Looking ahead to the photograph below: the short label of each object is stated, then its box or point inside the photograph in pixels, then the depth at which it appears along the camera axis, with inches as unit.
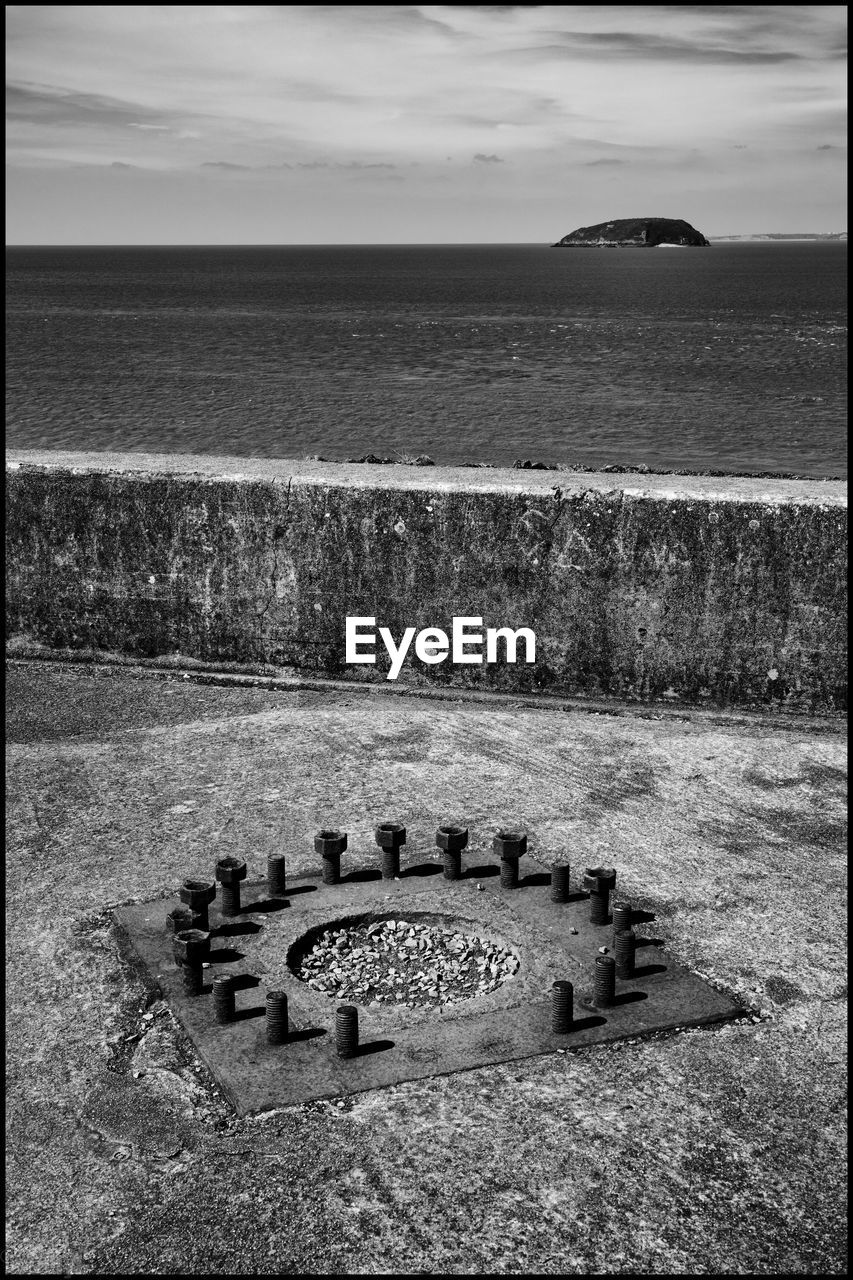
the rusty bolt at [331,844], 190.2
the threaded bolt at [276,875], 186.5
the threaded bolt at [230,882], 182.2
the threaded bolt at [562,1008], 151.9
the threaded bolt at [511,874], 192.4
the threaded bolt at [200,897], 177.2
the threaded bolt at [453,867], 194.5
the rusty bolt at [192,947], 162.6
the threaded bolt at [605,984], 158.9
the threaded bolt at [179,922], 174.6
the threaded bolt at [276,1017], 149.6
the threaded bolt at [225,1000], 153.8
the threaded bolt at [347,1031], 146.2
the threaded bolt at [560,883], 187.9
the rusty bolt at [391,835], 192.4
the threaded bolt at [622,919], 173.9
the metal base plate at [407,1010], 146.1
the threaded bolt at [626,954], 166.4
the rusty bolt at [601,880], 183.5
